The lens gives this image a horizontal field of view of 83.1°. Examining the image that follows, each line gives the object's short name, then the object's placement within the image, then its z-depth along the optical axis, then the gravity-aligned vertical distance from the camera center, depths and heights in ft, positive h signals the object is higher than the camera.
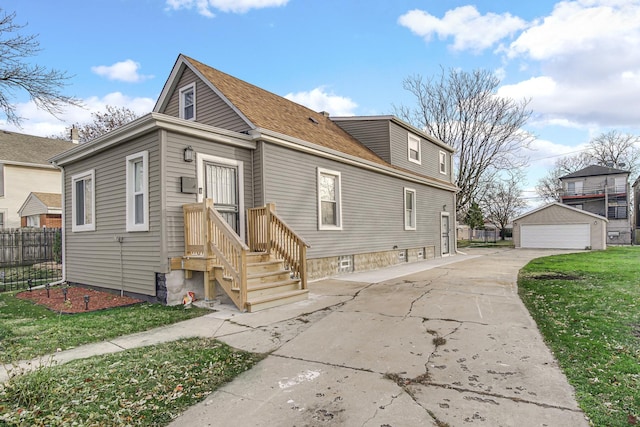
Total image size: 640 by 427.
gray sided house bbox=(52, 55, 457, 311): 22.06 +1.34
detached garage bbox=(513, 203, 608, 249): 73.87 -3.98
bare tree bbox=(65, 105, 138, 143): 84.17 +23.34
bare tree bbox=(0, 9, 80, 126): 29.53 +12.09
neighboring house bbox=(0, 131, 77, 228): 62.95 +8.84
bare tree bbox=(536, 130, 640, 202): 132.26 +19.82
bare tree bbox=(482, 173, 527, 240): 112.88 +3.45
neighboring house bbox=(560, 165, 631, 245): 109.50 +5.23
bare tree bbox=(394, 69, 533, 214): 84.69 +21.77
